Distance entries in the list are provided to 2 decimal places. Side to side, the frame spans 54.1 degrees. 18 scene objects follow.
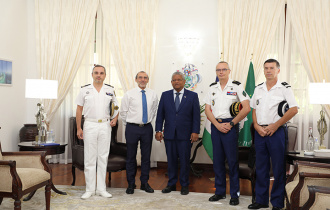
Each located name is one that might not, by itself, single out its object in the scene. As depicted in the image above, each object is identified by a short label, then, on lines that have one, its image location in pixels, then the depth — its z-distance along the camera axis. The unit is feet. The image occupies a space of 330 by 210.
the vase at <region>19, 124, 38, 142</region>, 19.43
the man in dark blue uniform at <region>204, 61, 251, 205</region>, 13.08
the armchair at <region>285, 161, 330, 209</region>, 9.41
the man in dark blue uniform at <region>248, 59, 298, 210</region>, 11.96
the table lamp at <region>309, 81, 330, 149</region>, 13.67
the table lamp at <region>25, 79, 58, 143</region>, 15.23
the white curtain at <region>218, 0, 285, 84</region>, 19.35
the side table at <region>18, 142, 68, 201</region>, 14.10
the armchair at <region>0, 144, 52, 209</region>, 9.98
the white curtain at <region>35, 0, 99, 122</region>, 21.13
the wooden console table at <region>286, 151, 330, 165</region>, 11.93
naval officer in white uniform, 13.69
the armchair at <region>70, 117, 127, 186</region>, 14.99
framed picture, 18.86
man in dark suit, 14.33
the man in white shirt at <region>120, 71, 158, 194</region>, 14.49
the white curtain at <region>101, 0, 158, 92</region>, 20.66
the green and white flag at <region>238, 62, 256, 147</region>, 17.19
